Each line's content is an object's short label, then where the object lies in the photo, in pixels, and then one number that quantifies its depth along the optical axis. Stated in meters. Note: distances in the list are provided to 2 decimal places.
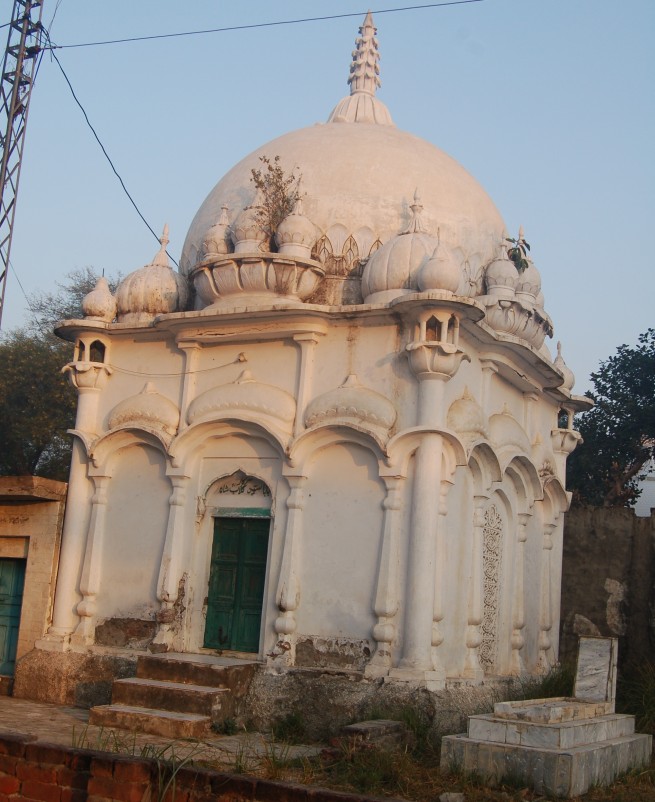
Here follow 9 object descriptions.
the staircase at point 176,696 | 9.39
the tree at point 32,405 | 19.97
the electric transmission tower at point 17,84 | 15.62
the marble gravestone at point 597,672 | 9.09
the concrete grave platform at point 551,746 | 7.39
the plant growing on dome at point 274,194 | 12.16
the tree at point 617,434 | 20.92
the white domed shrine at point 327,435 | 10.55
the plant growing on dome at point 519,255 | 13.20
